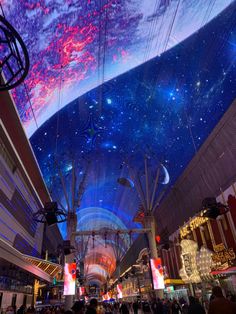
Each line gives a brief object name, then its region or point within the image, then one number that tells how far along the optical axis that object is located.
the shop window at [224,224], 16.57
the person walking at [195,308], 5.91
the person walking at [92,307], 5.69
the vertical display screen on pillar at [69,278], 20.52
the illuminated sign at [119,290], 43.18
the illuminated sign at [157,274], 20.88
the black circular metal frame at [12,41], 4.01
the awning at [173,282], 24.05
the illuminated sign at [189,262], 17.94
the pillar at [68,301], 20.42
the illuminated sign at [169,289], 27.38
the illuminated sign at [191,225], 19.63
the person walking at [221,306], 4.09
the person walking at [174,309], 15.62
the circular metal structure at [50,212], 14.39
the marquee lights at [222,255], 15.59
